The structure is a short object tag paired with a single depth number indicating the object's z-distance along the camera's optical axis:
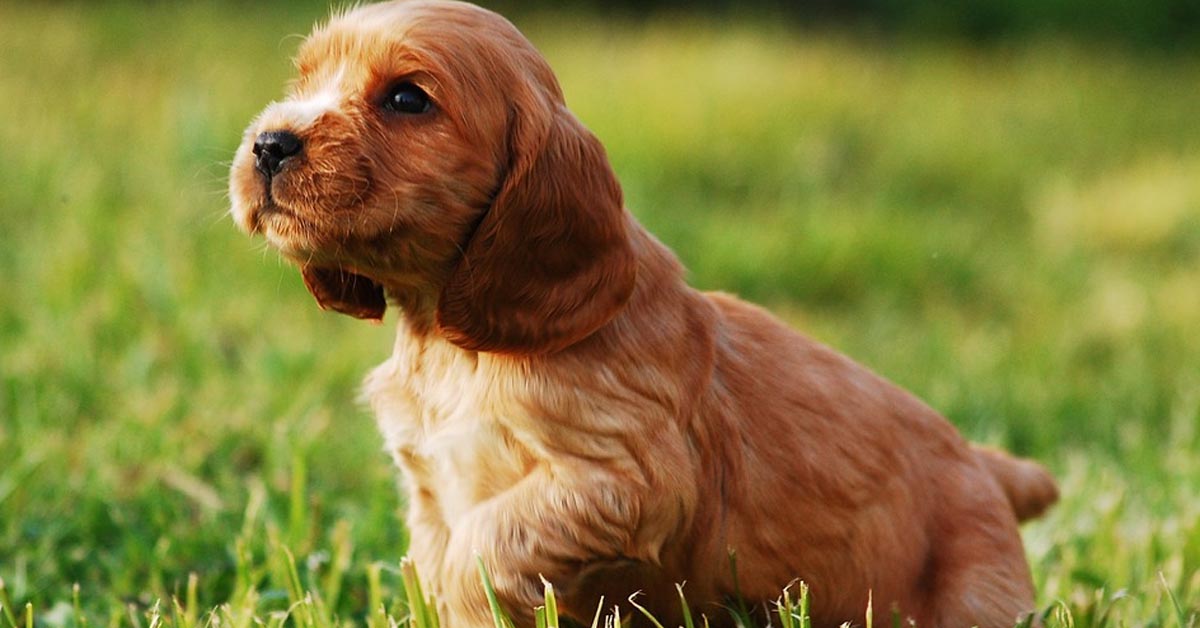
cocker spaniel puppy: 2.66
